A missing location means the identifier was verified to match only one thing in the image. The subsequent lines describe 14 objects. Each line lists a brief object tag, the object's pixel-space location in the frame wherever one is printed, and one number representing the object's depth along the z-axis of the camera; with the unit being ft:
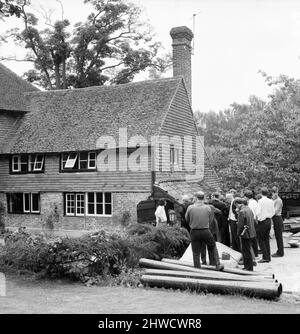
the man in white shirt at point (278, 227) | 48.80
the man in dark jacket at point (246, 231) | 40.16
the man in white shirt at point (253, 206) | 46.34
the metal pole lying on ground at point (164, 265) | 38.16
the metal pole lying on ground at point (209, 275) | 34.55
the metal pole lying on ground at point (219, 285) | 32.24
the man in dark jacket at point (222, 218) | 50.28
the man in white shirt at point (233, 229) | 47.57
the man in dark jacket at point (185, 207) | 49.95
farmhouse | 80.12
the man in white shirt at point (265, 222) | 46.57
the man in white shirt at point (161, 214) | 56.39
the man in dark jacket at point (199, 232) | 38.22
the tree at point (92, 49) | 136.36
